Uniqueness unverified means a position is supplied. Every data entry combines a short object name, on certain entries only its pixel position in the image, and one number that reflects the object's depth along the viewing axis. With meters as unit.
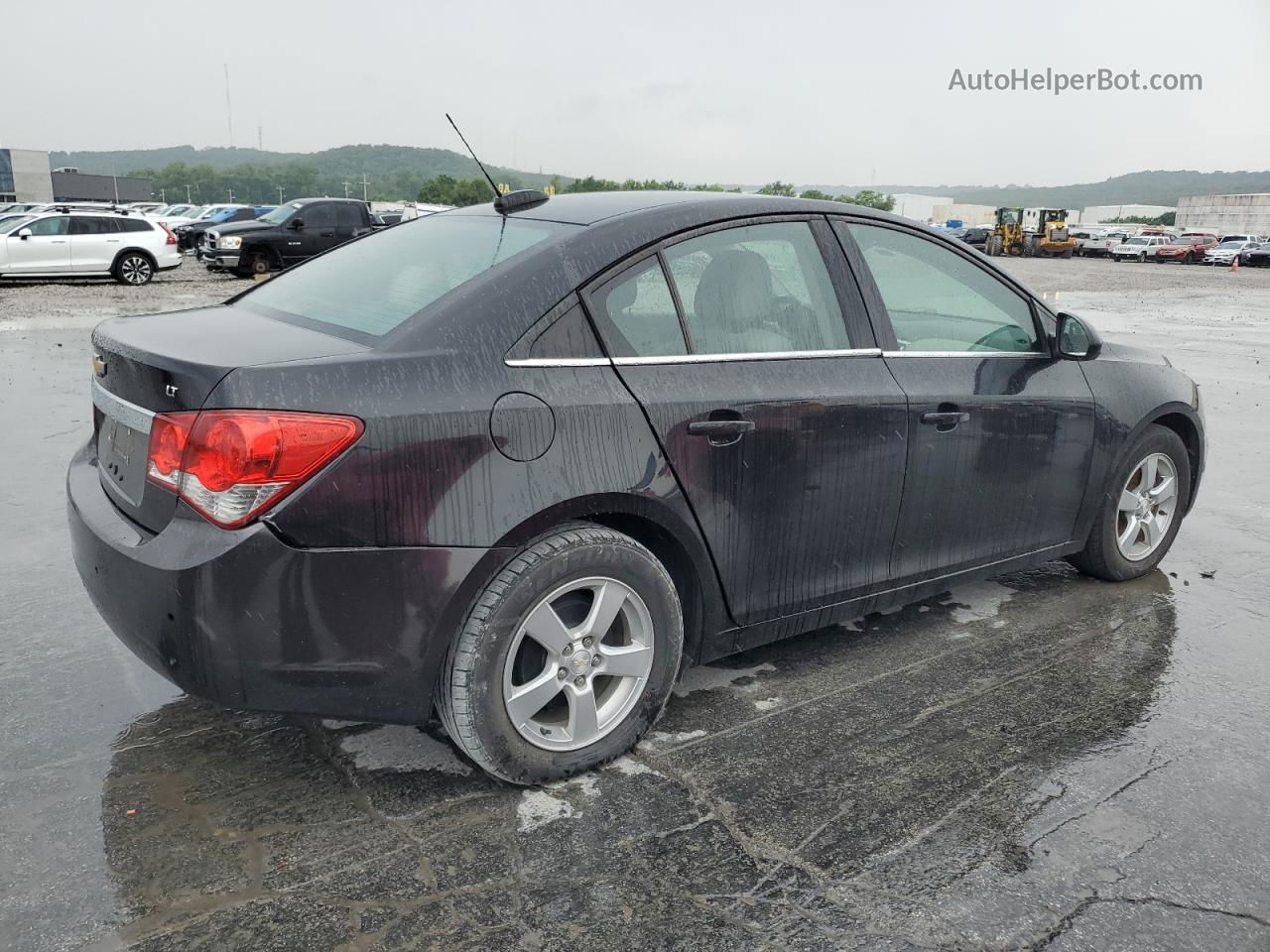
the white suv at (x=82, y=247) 20.52
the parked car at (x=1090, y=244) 58.03
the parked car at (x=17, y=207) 41.67
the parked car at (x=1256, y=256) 48.28
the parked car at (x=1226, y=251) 49.81
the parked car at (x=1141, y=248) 52.94
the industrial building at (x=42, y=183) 111.88
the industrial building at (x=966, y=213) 115.44
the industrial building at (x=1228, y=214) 94.94
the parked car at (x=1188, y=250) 51.81
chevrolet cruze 2.49
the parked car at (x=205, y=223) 32.84
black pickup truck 22.05
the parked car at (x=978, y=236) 57.59
